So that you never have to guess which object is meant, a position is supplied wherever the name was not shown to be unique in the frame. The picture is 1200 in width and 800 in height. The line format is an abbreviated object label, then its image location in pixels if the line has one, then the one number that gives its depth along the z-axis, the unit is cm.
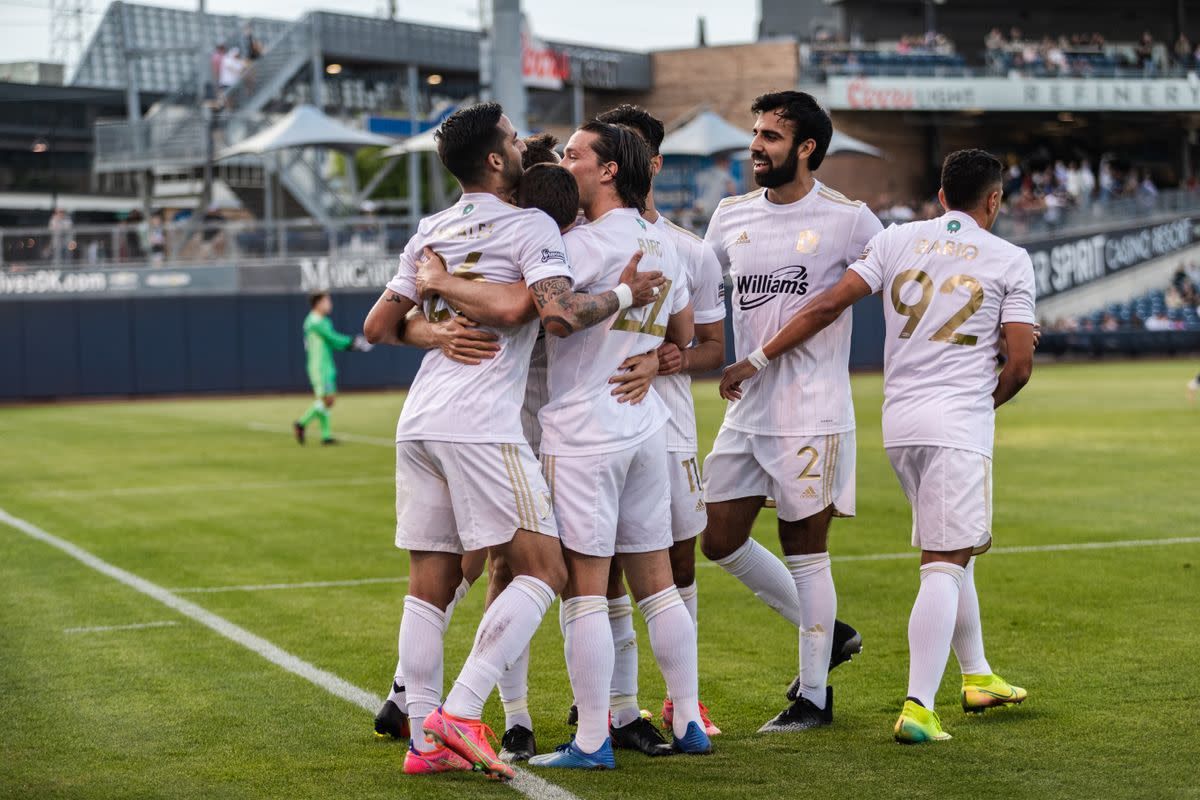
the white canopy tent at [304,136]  3241
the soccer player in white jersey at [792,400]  618
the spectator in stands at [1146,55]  5115
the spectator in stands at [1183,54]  5200
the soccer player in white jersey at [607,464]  536
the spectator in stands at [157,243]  3228
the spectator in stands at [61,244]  3183
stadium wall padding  3231
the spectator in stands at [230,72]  3928
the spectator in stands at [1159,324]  4037
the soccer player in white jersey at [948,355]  584
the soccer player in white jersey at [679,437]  579
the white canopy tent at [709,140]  3472
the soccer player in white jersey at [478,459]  525
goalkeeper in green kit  2025
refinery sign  4756
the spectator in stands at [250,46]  4078
